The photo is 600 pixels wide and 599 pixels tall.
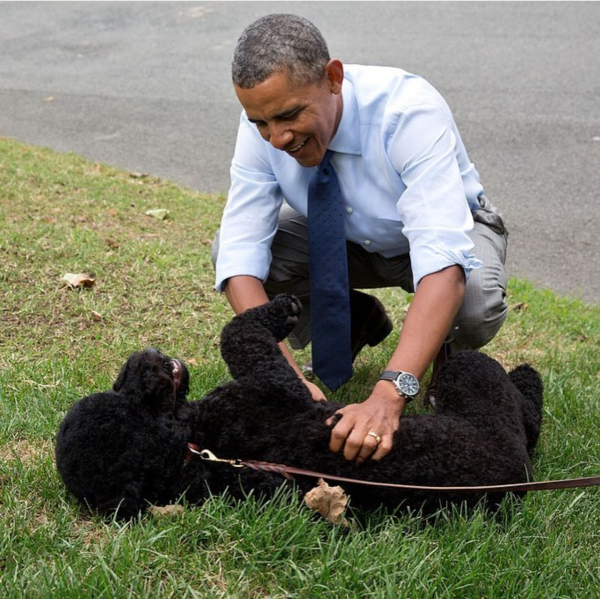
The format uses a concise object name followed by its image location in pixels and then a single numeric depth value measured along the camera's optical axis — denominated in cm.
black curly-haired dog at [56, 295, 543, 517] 262
